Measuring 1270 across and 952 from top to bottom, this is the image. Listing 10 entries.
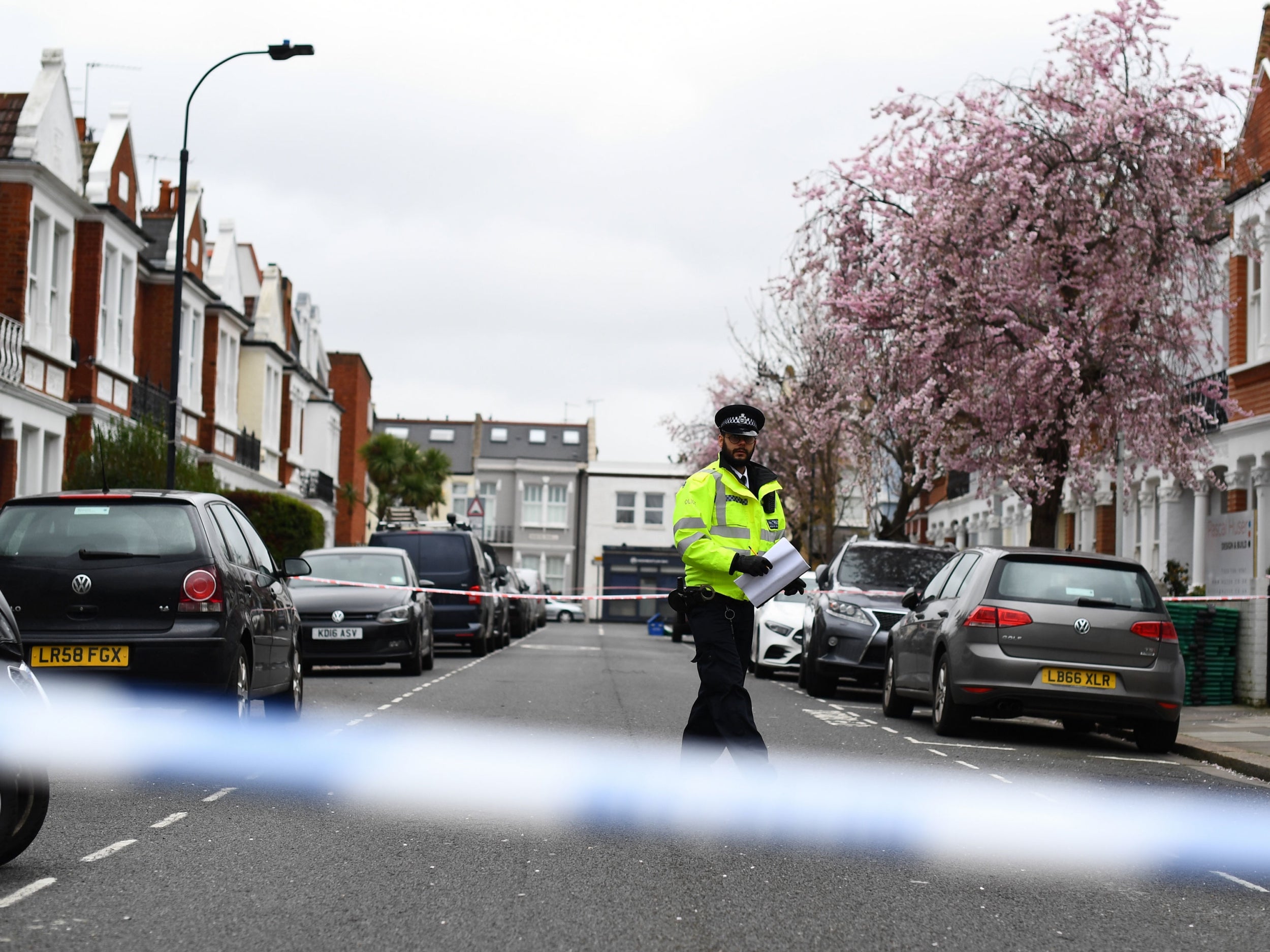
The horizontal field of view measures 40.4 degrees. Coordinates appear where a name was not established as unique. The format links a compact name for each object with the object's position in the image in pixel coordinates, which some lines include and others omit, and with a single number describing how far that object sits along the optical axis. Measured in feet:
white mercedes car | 75.31
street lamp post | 81.76
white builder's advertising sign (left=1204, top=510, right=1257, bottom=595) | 76.13
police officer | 28.60
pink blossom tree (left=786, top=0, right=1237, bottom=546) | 67.36
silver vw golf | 43.19
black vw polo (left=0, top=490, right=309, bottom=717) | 35.19
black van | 88.79
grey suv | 61.11
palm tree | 223.71
